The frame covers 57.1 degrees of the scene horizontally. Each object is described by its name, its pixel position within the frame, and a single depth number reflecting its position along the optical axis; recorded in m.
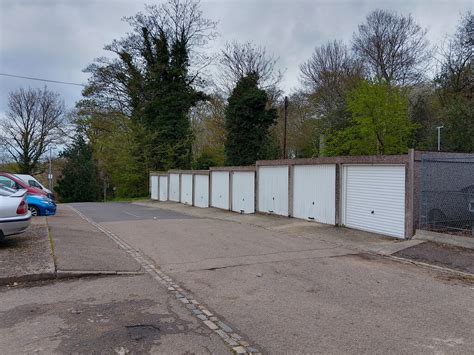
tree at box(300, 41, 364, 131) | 33.65
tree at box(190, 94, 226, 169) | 44.44
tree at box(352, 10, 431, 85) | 34.94
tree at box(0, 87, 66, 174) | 48.72
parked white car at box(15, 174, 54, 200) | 20.54
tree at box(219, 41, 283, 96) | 42.47
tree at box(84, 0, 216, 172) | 43.84
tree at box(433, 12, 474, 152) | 25.23
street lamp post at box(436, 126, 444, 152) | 24.14
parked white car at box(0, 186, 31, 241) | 8.94
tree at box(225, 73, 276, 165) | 33.66
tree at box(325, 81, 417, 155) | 27.61
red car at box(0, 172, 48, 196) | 17.38
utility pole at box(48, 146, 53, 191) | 50.44
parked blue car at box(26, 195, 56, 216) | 17.48
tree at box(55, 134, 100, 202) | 49.19
